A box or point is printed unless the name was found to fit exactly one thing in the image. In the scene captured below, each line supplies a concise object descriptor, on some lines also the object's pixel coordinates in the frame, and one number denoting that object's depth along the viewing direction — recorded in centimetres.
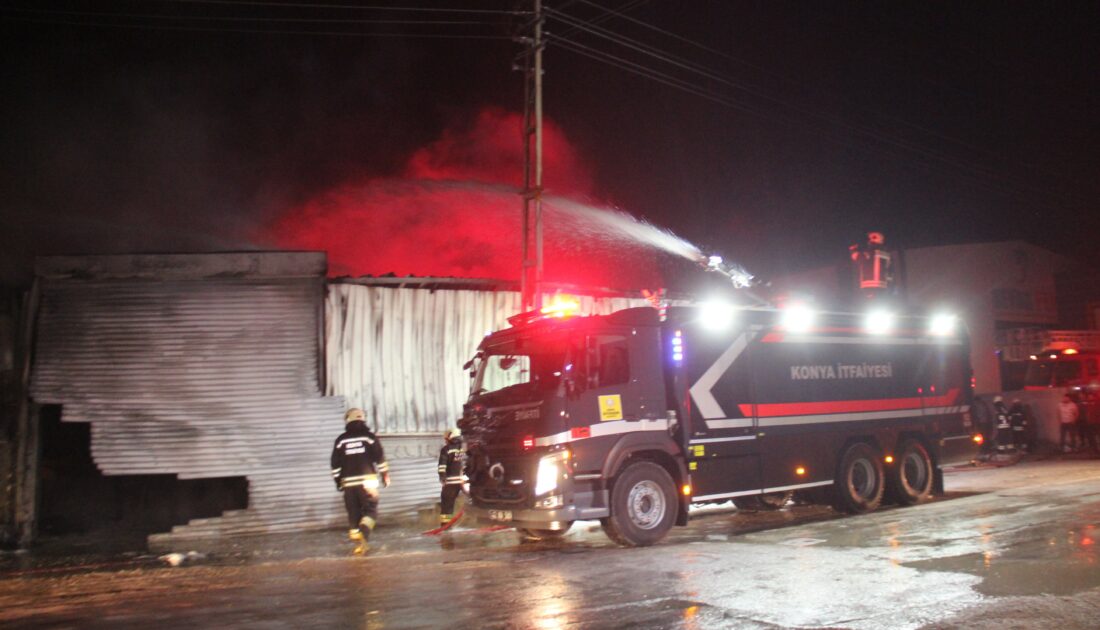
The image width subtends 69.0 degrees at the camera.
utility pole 1277
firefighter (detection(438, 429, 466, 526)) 1164
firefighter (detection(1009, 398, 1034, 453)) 2114
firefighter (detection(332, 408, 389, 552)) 1026
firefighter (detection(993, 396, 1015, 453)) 2056
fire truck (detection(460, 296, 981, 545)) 930
